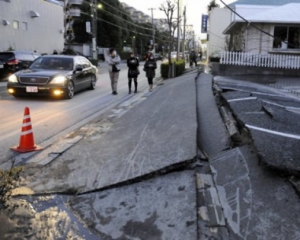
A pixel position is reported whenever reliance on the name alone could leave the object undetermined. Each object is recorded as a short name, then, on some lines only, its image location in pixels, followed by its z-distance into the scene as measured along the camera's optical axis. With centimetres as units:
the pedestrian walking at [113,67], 1372
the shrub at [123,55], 6738
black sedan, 1165
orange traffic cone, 611
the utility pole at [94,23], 4162
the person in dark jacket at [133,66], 1395
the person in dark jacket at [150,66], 1437
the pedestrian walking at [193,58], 3634
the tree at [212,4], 5854
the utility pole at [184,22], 3693
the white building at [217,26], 4580
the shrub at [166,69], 2161
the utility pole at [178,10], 2662
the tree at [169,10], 2481
